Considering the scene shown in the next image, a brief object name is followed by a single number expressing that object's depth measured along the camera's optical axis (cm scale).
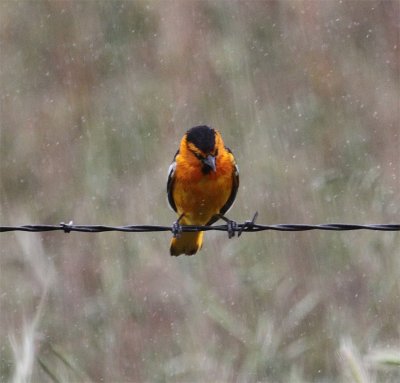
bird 1072
